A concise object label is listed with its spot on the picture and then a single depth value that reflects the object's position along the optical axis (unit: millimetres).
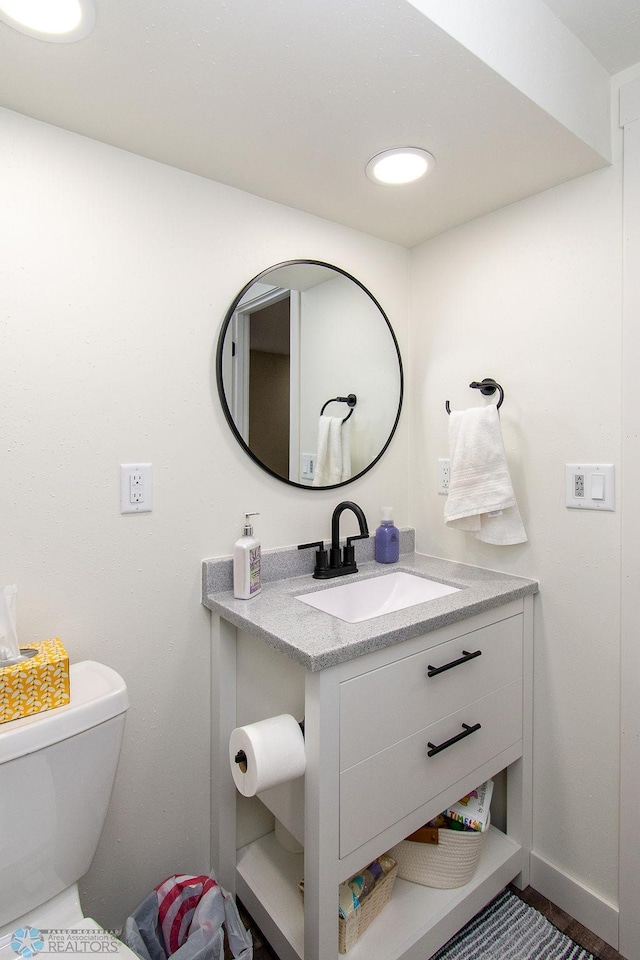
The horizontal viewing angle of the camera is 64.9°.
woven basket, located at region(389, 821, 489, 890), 1360
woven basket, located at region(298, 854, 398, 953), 1163
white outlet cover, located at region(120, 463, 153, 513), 1268
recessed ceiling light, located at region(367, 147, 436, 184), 1292
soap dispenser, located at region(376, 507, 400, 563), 1726
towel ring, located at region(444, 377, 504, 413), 1584
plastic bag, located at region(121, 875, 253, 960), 1108
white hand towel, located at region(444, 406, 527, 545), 1494
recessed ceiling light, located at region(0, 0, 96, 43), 860
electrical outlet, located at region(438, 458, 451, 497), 1765
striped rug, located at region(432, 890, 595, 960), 1292
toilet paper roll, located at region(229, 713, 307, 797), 1028
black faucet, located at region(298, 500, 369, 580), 1522
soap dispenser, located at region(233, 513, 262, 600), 1350
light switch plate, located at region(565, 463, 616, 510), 1343
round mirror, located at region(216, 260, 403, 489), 1469
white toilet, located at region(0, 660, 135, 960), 882
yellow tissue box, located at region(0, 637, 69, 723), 906
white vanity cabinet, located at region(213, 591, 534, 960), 1050
